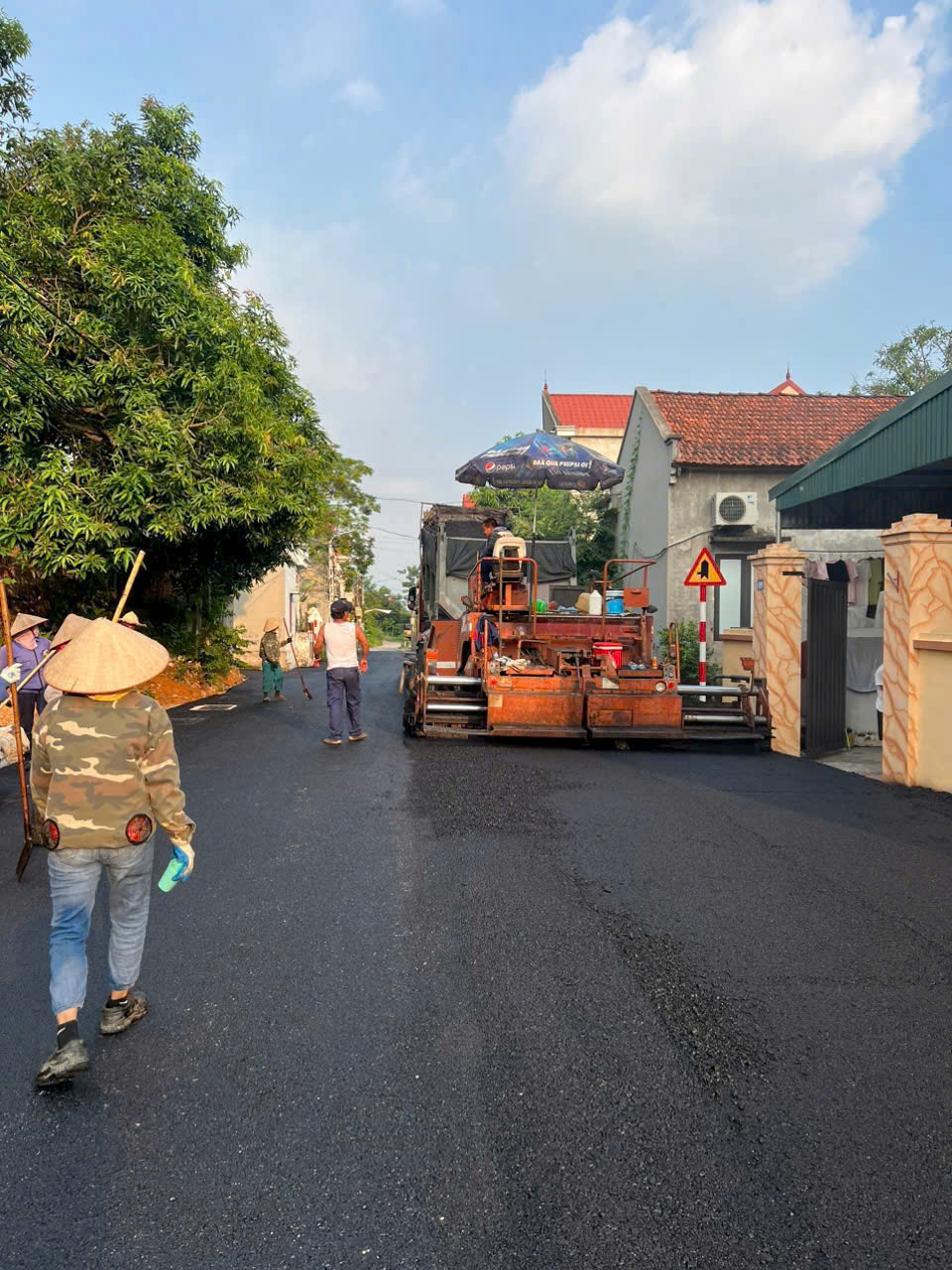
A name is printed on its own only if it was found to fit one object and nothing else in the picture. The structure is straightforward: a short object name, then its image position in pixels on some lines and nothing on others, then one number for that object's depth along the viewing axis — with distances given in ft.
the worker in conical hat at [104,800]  11.30
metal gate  38.34
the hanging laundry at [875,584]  45.03
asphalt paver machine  35.29
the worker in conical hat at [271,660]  53.88
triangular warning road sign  43.93
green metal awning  30.73
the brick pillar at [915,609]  29.78
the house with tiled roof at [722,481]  71.61
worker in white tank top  35.09
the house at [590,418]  138.21
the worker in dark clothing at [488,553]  39.56
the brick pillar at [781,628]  39.27
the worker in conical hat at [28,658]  24.13
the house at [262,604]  106.63
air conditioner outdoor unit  70.03
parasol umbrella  47.44
